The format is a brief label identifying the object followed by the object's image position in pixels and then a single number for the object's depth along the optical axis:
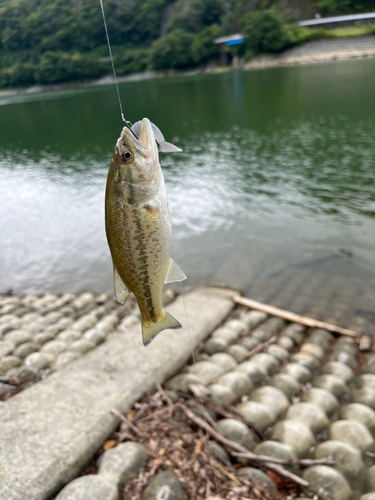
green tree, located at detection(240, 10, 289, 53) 76.69
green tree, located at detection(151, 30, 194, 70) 93.25
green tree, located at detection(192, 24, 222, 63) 93.94
